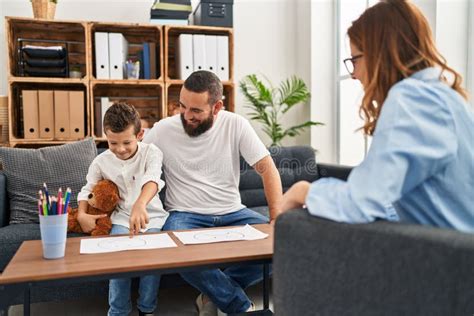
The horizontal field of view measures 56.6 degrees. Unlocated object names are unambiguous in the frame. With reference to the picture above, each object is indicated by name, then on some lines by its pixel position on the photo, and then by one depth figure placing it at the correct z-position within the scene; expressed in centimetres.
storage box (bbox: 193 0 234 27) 350
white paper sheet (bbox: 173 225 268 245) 133
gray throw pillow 232
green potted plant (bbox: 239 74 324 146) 375
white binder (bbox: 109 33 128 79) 331
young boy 174
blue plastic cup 114
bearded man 191
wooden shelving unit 323
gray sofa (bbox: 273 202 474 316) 71
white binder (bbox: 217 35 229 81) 353
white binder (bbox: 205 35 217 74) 350
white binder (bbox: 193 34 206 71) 347
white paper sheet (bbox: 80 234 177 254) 124
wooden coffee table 100
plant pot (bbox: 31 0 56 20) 319
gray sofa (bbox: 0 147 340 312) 199
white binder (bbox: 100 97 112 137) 337
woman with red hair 84
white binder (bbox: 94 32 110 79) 329
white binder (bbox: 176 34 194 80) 344
